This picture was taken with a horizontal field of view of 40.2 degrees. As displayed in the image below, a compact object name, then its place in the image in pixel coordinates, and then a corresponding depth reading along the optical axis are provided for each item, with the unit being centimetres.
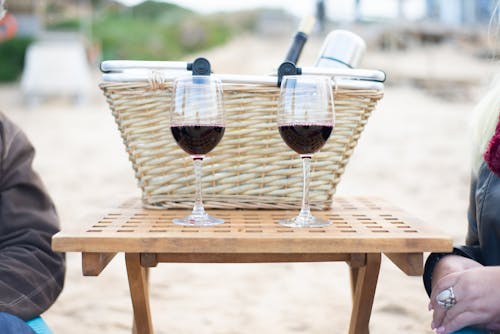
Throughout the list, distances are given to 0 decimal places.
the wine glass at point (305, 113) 131
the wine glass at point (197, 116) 132
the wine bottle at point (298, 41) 161
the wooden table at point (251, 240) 123
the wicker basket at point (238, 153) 149
